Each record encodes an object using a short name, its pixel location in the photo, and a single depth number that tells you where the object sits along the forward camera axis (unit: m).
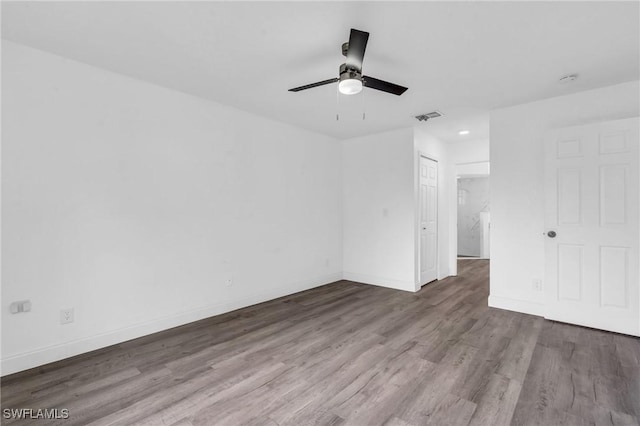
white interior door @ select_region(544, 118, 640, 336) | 2.93
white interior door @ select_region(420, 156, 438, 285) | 4.86
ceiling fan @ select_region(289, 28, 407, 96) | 1.95
